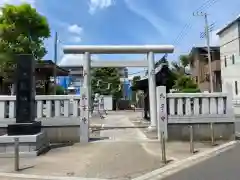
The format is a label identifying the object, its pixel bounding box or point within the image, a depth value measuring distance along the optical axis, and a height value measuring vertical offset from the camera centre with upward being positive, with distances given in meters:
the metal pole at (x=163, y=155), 4.92 -1.63
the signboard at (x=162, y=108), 6.81 -0.43
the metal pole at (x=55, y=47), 18.00 +5.40
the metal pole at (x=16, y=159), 4.46 -1.55
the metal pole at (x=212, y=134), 6.57 -1.45
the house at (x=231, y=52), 18.83 +4.99
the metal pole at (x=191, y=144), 5.67 -1.56
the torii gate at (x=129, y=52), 8.34 +2.20
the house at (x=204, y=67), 23.81 +4.32
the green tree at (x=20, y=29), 12.36 +5.03
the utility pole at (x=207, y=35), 18.97 +6.76
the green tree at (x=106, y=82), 26.79 +2.43
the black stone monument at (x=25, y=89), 5.96 +0.33
